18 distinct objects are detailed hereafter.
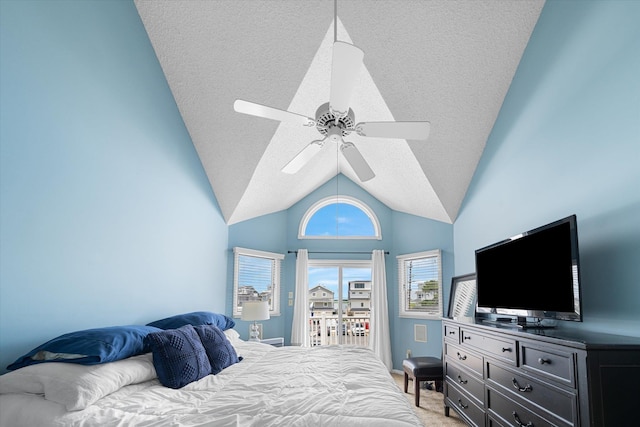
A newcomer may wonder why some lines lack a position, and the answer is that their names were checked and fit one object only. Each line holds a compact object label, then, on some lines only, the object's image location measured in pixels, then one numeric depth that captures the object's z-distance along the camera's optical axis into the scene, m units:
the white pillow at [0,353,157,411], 1.65
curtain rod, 6.53
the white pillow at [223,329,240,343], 3.81
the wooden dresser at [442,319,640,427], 1.61
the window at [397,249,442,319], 5.71
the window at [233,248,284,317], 5.71
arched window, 6.62
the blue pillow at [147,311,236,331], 3.19
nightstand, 5.65
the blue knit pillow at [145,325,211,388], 2.18
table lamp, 5.04
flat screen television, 2.11
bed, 1.59
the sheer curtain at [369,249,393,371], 6.03
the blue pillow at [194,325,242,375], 2.64
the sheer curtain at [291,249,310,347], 6.18
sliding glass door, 6.53
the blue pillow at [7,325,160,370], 1.84
